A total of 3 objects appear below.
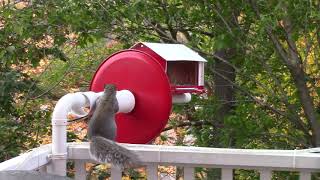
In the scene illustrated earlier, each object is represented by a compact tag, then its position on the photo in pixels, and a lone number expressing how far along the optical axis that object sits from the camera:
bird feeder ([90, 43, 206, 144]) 4.56
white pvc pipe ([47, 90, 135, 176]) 3.89
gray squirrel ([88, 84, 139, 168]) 3.18
